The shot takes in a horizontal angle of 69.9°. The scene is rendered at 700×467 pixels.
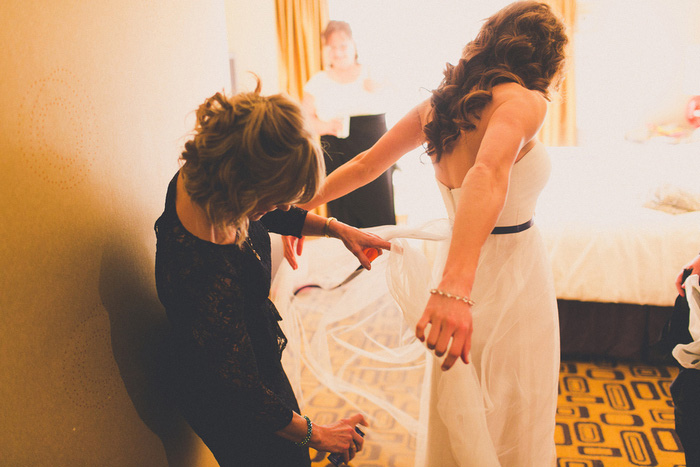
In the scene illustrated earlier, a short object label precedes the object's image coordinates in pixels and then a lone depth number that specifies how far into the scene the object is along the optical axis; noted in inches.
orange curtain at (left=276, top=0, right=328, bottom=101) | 199.9
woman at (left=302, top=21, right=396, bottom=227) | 168.7
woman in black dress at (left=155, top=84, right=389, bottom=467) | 34.0
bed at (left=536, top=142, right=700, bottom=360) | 100.4
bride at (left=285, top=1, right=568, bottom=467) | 46.3
